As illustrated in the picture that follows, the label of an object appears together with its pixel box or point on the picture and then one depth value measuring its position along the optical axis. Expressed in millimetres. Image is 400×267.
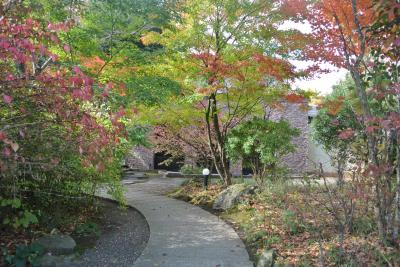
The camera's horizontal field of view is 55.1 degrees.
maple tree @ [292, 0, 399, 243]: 4511
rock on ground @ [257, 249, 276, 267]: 5227
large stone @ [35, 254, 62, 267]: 5101
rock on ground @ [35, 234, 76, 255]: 5543
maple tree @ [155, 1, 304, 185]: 9055
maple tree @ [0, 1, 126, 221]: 3389
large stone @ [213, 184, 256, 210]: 9047
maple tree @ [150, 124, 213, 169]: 13820
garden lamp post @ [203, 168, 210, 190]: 11246
